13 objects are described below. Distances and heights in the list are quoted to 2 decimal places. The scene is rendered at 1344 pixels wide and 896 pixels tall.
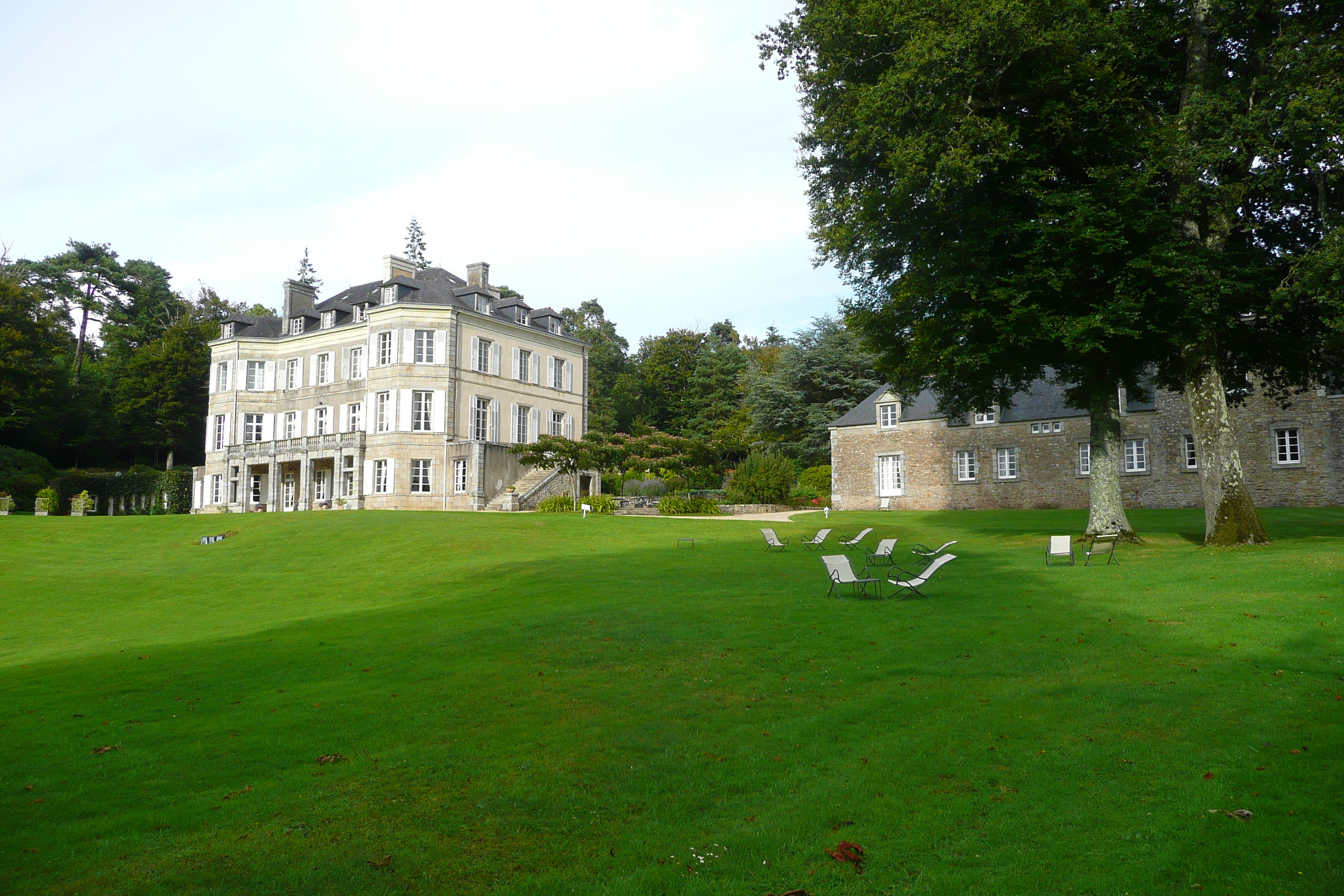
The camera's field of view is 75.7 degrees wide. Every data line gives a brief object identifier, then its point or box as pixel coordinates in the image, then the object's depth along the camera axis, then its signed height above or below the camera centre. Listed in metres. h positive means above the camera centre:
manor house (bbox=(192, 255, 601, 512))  40.09 +5.66
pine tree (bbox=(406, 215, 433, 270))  71.75 +22.13
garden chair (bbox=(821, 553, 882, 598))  12.92 -0.98
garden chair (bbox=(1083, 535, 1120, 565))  15.70 -0.85
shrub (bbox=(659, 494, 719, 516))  34.59 +0.06
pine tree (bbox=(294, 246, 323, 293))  76.69 +21.11
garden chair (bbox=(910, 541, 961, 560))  18.19 -1.00
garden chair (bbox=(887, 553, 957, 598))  12.88 -1.06
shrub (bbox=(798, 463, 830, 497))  46.60 +1.54
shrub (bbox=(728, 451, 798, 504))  38.12 +1.17
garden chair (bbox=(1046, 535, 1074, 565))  15.85 -0.75
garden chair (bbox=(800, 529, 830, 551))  20.53 -0.82
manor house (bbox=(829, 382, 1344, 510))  32.81 +2.28
